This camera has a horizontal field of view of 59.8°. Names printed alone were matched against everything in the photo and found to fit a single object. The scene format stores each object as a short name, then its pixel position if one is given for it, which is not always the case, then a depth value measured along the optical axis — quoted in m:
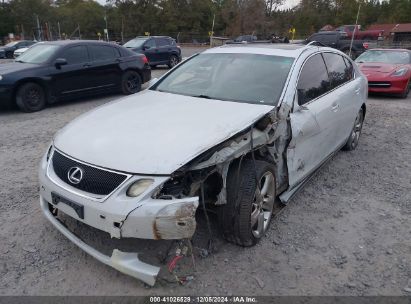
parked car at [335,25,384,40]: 29.11
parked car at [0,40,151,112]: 7.59
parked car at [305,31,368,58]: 18.59
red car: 9.60
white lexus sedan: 2.39
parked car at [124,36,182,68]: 15.41
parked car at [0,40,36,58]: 25.25
